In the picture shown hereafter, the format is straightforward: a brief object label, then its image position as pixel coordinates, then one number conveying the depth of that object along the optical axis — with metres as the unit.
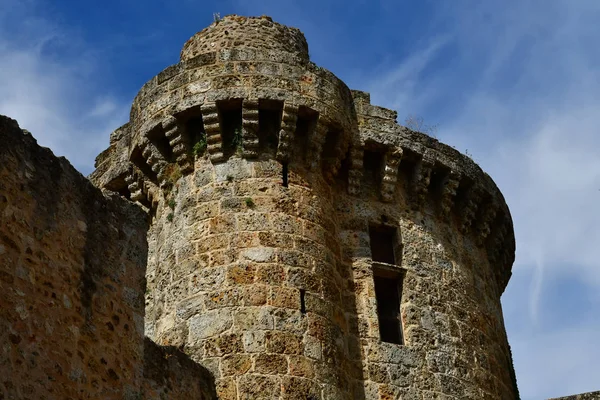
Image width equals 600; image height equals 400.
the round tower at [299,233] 9.68
